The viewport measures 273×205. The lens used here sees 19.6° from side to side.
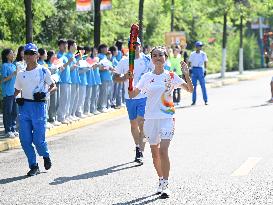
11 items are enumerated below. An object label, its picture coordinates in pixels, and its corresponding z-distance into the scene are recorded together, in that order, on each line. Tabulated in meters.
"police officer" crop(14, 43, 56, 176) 11.38
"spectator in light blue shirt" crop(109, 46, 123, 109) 21.95
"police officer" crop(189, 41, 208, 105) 23.56
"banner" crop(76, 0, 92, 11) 23.10
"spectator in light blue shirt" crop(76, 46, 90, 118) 18.53
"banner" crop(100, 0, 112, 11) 24.81
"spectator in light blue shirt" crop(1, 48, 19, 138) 14.72
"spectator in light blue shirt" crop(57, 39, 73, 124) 17.25
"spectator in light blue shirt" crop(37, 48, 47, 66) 15.31
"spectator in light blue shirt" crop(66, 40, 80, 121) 17.00
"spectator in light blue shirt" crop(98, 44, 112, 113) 20.02
